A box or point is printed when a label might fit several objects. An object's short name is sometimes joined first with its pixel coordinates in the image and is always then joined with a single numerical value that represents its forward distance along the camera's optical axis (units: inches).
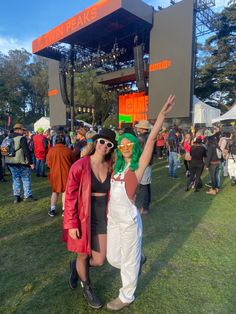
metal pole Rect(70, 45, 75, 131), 891.4
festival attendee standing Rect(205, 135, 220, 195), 283.9
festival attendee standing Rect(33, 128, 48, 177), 349.1
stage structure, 637.9
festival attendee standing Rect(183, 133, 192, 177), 365.0
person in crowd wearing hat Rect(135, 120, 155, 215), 209.8
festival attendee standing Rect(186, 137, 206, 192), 284.0
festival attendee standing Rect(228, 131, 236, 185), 318.6
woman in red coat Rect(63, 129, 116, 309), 93.6
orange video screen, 1003.5
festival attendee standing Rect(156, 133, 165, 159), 547.5
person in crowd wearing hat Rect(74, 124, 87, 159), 218.1
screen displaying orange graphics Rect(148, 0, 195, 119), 625.9
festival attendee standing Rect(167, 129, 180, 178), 356.5
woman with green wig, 91.1
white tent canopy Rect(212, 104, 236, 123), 597.1
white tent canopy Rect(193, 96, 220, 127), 751.7
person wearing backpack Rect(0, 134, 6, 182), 354.6
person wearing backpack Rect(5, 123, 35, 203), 240.1
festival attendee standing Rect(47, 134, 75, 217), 199.0
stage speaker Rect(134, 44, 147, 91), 669.3
